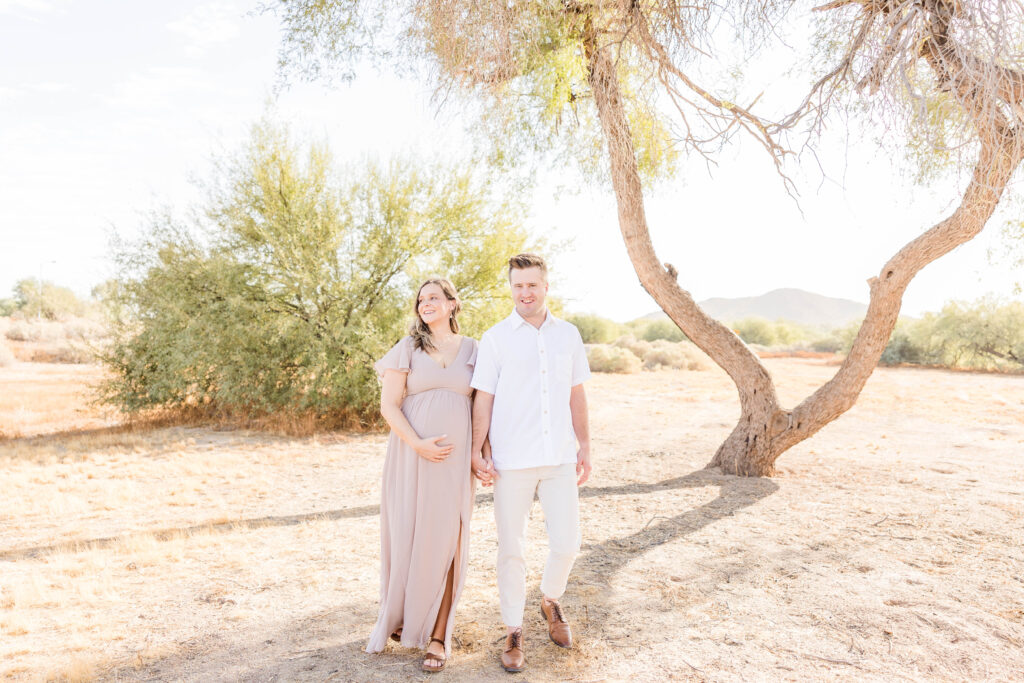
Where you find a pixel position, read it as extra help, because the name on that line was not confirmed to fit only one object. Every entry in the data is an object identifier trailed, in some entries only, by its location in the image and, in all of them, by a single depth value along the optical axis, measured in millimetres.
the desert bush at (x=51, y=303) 34594
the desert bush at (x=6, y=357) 20750
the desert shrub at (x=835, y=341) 28688
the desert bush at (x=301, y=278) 10664
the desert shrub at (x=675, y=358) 22109
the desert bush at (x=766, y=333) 36938
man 2996
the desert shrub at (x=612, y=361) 21000
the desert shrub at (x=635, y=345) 24297
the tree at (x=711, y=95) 4758
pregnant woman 3057
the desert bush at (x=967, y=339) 21234
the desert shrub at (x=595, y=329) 31241
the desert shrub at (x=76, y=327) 25514
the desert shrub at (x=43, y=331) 26938
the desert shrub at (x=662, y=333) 36656
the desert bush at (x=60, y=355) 23281
